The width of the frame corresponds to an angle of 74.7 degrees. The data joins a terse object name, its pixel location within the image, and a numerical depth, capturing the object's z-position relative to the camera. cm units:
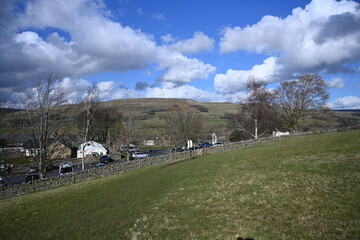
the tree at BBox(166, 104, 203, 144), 5822
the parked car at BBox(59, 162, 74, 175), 3397
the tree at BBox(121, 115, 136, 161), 5325
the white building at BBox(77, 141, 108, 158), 6881
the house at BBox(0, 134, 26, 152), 6585
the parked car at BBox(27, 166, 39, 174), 4062
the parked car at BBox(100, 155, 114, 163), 5531
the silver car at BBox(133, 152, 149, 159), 5874
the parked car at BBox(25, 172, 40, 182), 3405
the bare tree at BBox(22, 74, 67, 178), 2927
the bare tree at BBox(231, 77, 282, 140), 4868
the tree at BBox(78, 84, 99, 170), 3756
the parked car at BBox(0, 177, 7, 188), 2722
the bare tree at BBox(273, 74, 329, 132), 4997
